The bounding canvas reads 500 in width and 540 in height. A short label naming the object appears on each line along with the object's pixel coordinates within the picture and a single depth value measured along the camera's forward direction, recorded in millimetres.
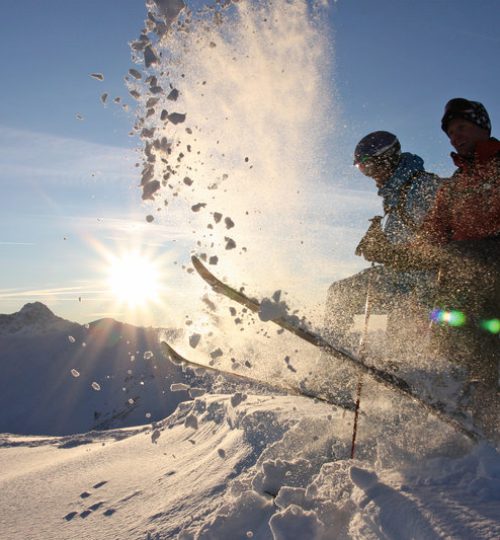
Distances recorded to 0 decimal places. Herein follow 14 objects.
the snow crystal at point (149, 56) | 4672
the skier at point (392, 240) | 4223
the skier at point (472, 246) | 3645
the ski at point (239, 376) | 4816
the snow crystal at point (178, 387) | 5180
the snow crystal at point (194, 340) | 5598
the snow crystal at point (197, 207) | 5095
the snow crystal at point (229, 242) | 5043
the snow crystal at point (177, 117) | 4852
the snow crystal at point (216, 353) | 5415
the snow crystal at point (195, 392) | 5264
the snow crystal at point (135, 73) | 4750
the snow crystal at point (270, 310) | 4398
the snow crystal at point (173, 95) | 4805
